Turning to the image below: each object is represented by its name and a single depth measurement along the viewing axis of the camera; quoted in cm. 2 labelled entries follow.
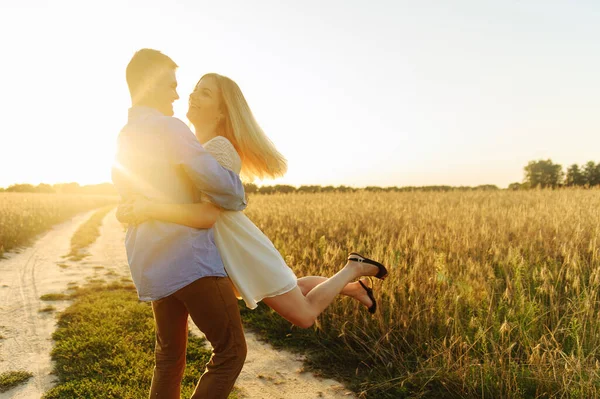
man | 204
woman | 211
